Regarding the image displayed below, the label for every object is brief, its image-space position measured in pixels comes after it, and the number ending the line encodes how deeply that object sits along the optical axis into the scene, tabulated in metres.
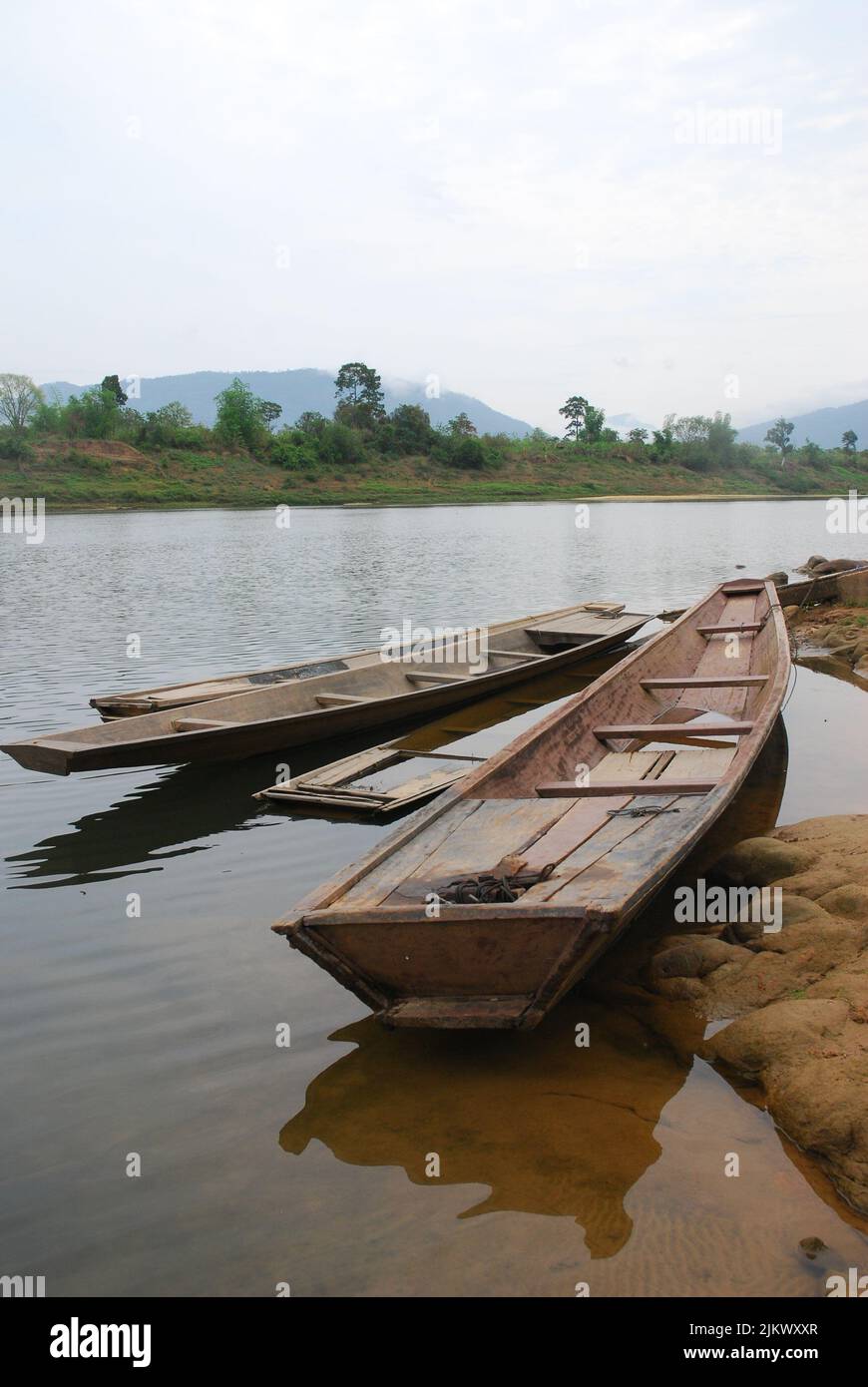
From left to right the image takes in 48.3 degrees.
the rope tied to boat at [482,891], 3.67
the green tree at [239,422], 69.62
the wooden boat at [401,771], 6.79
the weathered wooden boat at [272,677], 7.96
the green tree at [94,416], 67.69
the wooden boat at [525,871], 3.30
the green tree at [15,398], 70.44
